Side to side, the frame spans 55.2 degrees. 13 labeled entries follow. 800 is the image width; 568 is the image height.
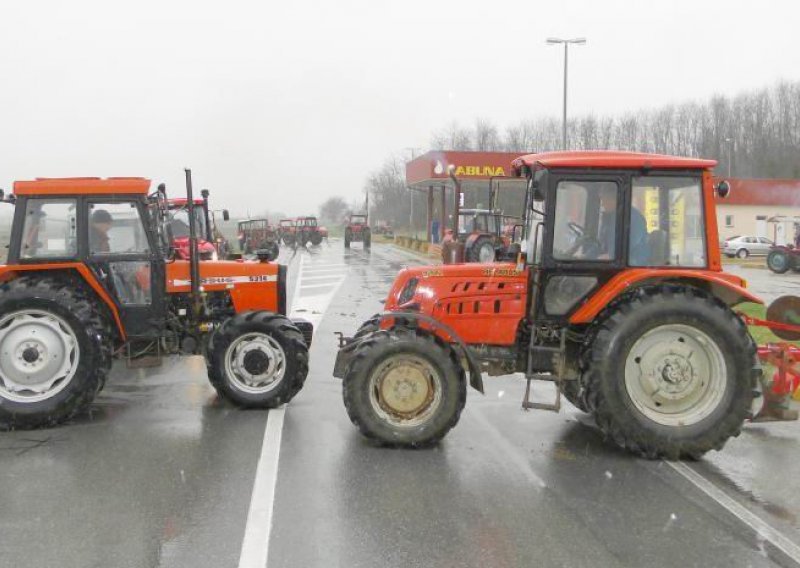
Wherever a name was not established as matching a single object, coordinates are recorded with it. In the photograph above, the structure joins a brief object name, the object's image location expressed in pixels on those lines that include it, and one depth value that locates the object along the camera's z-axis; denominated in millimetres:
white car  40656
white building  51000
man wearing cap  7137
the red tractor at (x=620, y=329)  5781
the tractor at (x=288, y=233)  51594
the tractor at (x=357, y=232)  46716
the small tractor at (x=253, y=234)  41050
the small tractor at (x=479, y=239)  24500
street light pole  26489
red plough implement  6171
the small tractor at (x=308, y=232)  50906
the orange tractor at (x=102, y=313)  6766
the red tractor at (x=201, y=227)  14922
